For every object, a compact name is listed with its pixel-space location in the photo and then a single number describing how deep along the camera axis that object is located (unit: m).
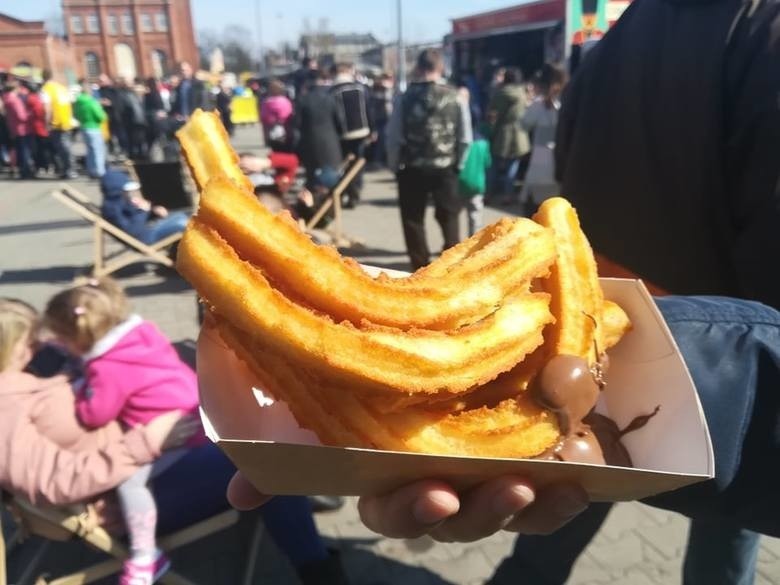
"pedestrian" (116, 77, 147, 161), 15.64
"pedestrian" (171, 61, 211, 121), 13.22
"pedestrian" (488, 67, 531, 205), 10.19
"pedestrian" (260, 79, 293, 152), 11.73
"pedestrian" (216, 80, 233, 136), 17.65
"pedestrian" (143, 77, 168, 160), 16.19
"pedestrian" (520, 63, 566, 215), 5.53
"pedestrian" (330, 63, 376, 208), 9.73
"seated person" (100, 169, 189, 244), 7.09
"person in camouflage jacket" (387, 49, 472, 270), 6.24
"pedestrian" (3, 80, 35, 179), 14.23
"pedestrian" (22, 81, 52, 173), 14.37
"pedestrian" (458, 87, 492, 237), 6.67
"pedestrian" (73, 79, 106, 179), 13.65
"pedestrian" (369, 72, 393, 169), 14.00
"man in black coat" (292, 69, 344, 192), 8.95
